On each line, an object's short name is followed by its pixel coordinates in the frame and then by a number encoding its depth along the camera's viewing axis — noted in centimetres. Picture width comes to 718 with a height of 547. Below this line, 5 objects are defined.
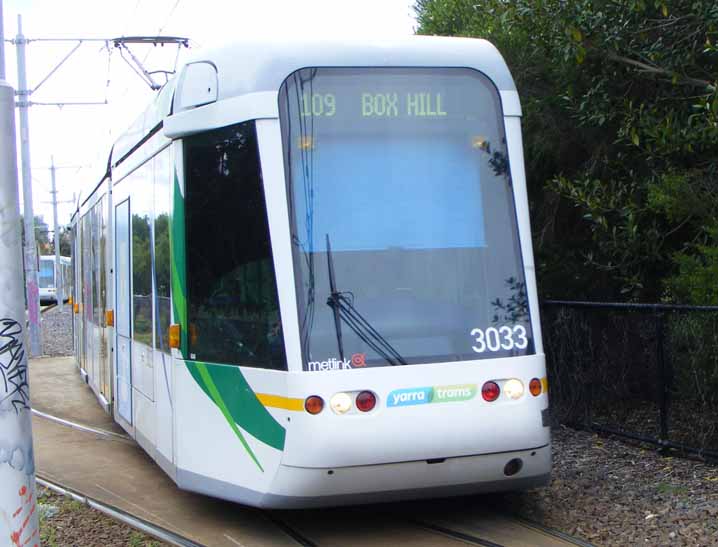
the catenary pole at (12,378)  472
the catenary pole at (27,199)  2227
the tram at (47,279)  6066
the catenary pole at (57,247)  4562
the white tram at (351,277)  598
